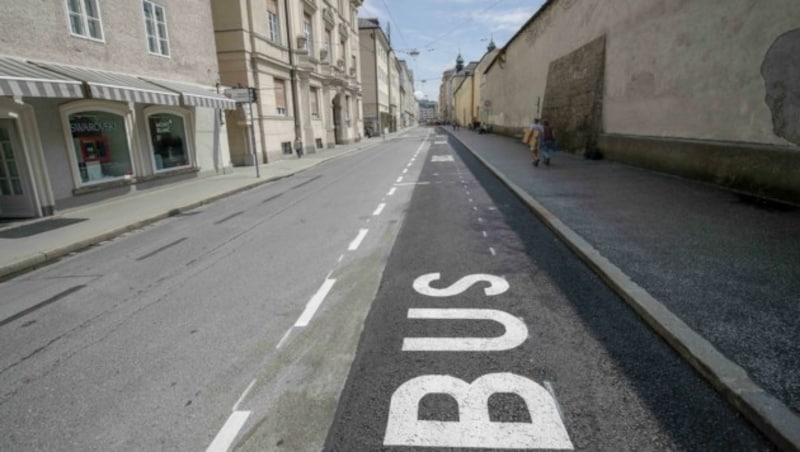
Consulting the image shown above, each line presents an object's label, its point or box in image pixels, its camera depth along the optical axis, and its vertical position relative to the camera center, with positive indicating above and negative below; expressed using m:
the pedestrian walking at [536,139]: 14.67 -0.47
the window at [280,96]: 23.64 +2.12
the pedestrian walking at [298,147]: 24.64 -0.79
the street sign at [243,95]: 15.17 +1.44
